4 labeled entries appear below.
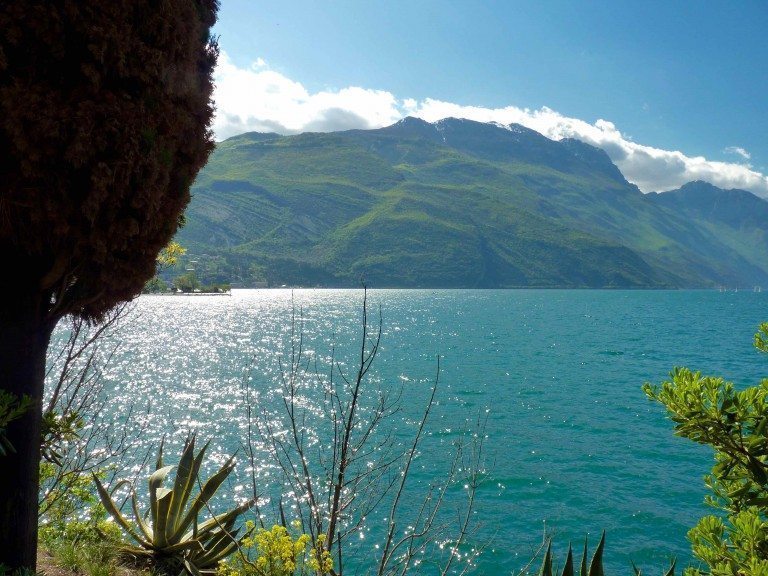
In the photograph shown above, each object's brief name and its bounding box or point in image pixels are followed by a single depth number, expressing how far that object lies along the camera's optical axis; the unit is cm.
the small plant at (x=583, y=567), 389
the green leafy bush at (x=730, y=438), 238
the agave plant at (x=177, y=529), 570
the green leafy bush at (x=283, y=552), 341
